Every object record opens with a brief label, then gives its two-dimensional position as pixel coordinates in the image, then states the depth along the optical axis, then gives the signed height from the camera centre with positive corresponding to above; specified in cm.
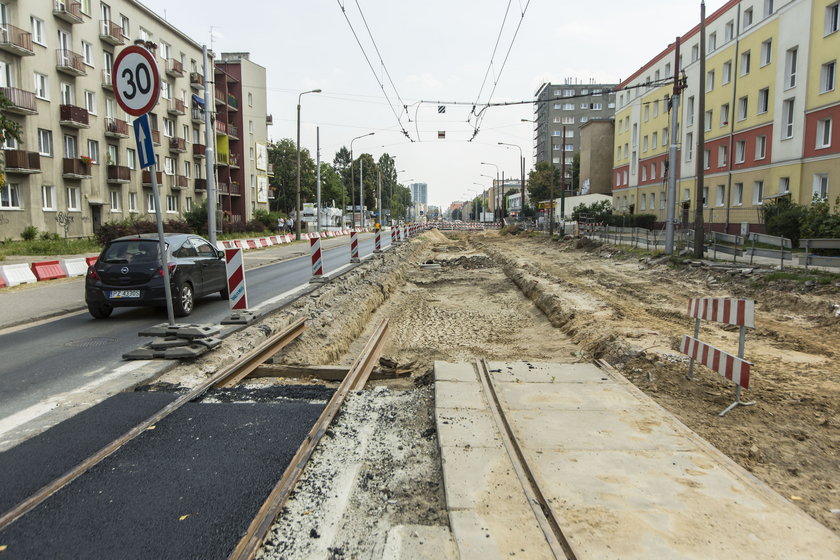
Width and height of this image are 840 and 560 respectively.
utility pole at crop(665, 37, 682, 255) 2277 +234
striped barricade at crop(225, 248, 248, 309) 960 -101
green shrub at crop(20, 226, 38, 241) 2769 -75
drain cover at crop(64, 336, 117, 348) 826 -180
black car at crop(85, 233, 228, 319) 1010 -104
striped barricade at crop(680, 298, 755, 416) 596 -142
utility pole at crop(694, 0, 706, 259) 2111 +240
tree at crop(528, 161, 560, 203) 9244 +582
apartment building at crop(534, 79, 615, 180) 11944 +2264
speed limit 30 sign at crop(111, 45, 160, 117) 661 +157
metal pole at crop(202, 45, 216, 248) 2150 +137
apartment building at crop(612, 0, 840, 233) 2719 +632
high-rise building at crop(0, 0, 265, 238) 2884 +570
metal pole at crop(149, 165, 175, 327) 693 -43
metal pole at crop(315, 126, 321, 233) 4341 +449
